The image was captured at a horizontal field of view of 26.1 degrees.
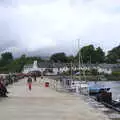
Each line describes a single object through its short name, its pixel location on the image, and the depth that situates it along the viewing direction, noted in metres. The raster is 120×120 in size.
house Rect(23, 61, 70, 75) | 121.32
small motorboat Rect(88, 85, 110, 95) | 34.14
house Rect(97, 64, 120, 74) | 118.74
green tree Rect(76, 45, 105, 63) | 127.70
